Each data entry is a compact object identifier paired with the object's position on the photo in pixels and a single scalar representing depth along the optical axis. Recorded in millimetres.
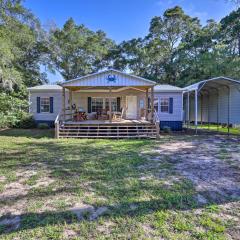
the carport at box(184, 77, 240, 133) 11325
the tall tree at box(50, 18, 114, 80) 21019
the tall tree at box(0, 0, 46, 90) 8338
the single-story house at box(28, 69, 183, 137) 10099
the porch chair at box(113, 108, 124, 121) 11648
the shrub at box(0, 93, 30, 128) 5847
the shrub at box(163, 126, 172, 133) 11813
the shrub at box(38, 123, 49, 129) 12508
